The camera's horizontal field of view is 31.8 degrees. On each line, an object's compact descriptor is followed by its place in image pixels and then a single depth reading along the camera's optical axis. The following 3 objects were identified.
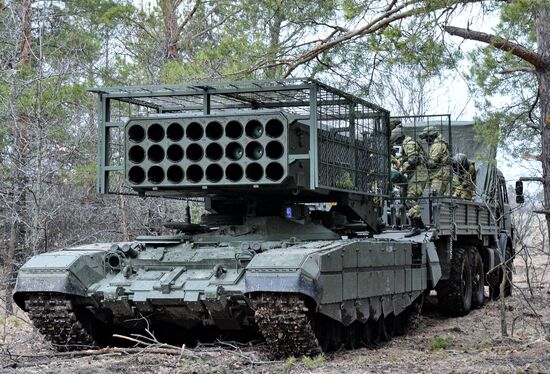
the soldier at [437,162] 14.89
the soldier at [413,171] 14.46
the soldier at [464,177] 15.66
